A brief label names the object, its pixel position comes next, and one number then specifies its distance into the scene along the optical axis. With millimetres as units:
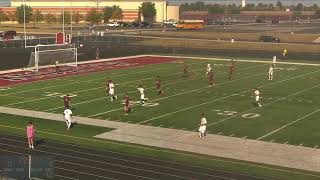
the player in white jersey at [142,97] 31459
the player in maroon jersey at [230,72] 43728
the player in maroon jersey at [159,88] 35109
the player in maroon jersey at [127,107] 29175
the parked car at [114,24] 136500
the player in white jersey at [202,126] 23797
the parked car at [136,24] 136025
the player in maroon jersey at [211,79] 39812
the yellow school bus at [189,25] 126500
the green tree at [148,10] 155250
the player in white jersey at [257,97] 31459
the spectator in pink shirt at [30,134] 21953
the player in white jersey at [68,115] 25359
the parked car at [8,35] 87125
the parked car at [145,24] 134950
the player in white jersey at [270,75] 43062
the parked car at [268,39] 85262
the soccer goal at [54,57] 50875
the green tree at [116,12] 147750
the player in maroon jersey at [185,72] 45956
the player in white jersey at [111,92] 32628
